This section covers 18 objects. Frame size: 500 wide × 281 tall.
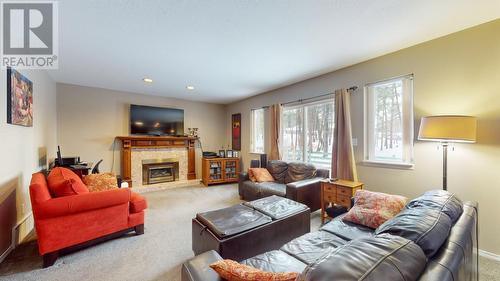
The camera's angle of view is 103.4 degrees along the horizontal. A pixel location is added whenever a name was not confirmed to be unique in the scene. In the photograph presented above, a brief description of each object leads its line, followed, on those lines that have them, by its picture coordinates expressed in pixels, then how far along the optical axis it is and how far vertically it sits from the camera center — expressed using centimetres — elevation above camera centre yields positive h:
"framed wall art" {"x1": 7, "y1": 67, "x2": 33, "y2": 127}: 227 +54
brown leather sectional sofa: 65 -45
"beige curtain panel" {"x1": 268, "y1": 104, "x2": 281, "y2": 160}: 454 +19
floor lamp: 193 +10
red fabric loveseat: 195 -84
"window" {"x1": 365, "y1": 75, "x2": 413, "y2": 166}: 266 +25
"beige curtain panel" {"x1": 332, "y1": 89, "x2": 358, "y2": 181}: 316 -4
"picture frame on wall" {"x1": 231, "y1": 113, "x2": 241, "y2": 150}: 605 +29
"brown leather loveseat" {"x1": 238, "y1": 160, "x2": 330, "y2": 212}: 310 -80
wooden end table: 269 -75
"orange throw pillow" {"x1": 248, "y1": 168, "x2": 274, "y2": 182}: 398 -71
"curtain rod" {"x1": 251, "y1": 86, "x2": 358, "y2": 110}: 317 +82
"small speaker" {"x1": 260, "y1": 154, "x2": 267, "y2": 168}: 471 -50
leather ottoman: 168 -82
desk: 312 -45
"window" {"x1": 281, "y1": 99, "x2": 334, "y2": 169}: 373 +14
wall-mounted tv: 503 +54
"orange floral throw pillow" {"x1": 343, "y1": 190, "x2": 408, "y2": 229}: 180 -67
